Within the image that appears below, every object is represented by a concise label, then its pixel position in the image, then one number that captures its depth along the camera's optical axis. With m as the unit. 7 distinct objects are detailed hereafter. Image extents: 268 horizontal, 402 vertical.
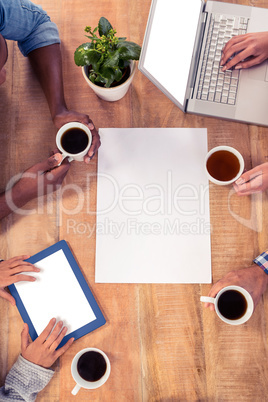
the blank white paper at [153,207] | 0.97
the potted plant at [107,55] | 0.83
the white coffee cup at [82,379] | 0.87
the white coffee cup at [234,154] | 0.95
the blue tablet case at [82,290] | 0.95
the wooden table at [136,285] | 0.93
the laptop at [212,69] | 0.93
